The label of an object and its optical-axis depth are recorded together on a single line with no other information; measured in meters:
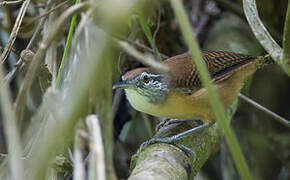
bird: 5.60
